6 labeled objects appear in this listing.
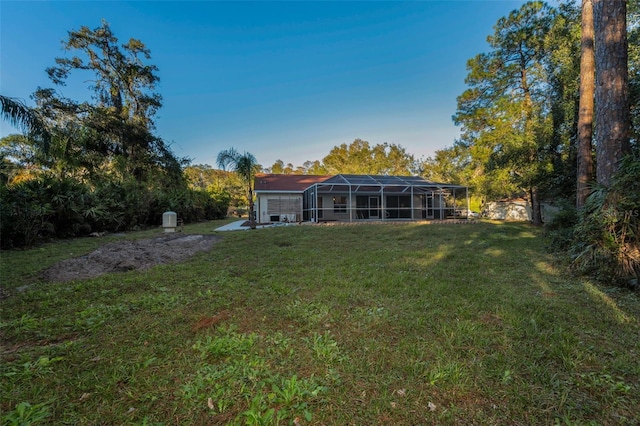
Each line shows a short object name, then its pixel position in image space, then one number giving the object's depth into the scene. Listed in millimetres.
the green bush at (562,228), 6125
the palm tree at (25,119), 5383
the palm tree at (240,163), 13430
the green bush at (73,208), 7238
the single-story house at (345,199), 17875
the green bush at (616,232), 3912
